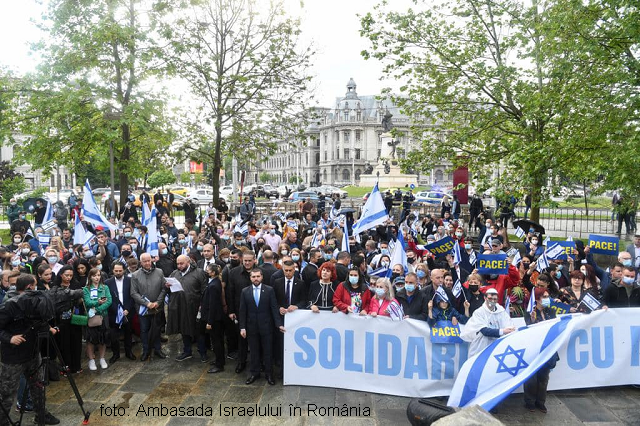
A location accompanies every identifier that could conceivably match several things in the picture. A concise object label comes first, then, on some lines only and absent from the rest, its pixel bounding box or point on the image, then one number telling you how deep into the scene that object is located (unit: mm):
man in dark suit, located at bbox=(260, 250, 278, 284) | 8055
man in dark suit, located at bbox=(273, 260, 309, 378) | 7398
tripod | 5477
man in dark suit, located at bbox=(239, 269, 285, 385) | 7086
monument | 66062
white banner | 6625
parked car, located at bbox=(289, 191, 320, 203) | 39494
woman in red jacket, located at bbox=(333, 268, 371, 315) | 6918
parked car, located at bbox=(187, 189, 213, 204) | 44125
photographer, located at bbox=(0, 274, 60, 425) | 5328
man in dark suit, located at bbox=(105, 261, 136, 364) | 7824
